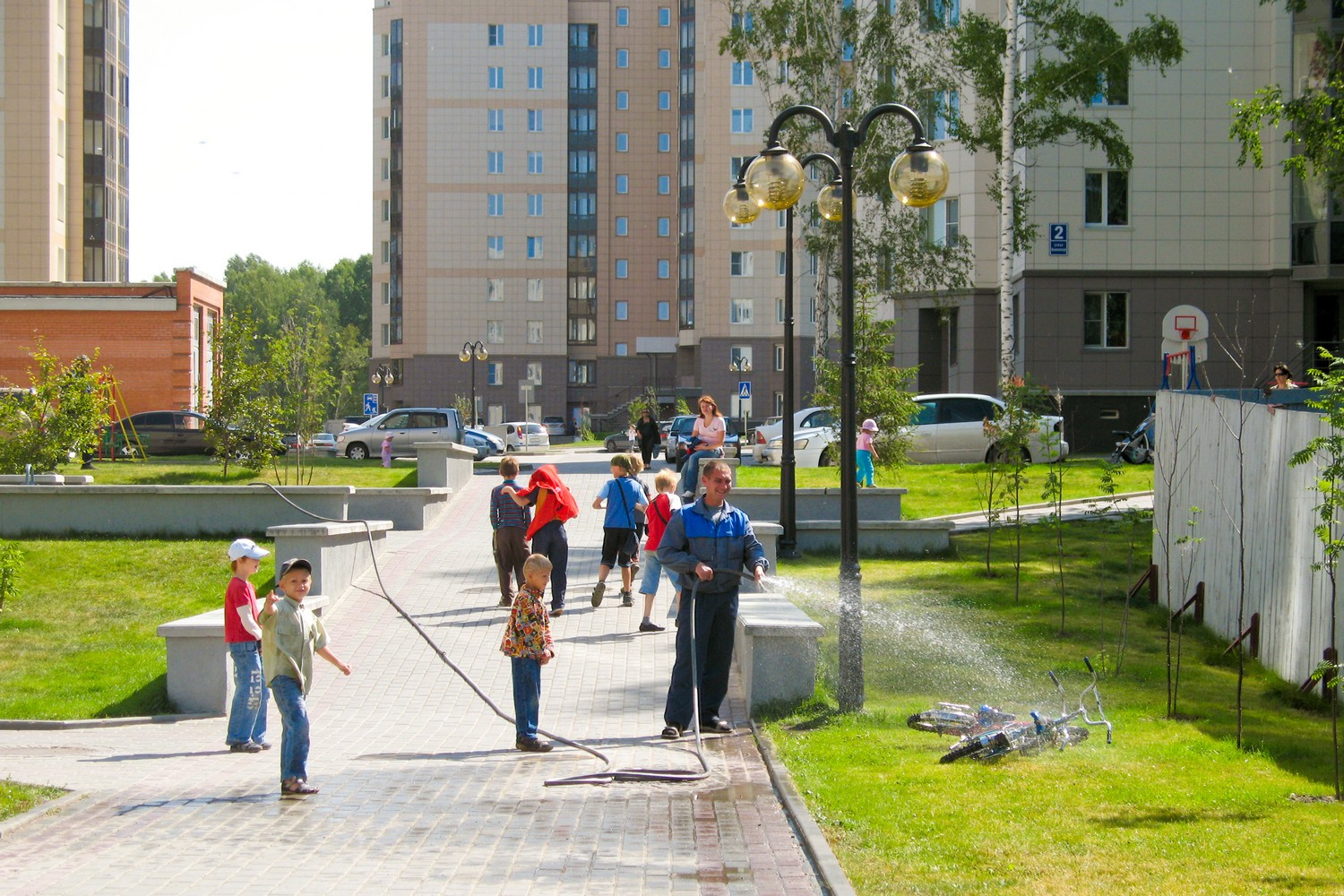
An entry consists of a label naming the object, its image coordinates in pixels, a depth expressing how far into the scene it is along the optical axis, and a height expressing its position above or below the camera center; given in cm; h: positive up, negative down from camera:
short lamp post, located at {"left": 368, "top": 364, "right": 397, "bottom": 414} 7491 +262
